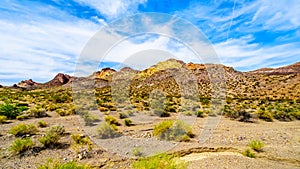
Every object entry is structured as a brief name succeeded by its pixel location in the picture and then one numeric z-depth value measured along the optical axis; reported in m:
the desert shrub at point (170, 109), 23.54
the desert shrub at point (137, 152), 9.00
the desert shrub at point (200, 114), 20.22
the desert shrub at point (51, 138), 10.39
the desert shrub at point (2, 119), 16.25
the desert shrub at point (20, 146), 9.41
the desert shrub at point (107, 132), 12.25
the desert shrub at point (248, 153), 8.77
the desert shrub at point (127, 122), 16.25
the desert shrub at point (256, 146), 9.59
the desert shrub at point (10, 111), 18.58
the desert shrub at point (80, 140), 10.91
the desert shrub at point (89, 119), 16.65
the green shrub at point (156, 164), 6.10
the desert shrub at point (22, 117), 18.02
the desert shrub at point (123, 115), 19.66
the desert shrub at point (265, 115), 19.31
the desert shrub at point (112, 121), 16.16
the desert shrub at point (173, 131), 11.22
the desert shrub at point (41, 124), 15.07
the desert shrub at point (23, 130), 12.32
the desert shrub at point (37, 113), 19.76
